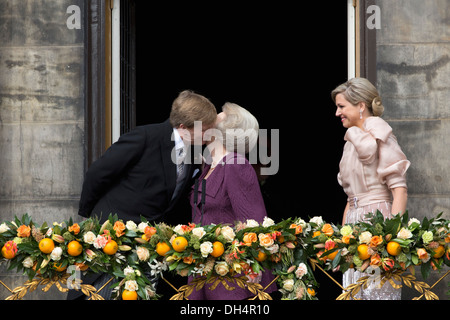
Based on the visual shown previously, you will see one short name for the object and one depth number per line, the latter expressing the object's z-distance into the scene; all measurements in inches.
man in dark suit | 410.0
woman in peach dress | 436.5
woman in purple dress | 424.5
